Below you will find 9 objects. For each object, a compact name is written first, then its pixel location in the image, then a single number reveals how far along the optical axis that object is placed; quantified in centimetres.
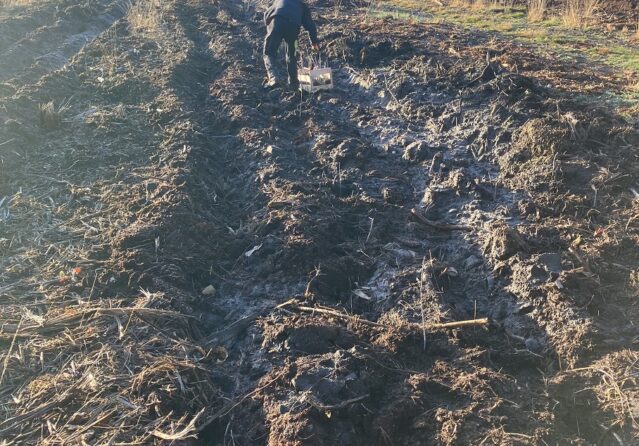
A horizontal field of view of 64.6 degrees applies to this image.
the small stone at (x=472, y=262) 446
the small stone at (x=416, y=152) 604
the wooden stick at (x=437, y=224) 489
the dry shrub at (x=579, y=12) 1037
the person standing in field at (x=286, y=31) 796
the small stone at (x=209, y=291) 446
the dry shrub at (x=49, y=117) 702
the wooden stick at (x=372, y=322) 371
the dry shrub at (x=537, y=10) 1102
